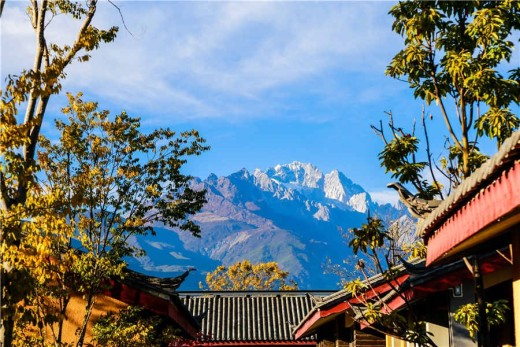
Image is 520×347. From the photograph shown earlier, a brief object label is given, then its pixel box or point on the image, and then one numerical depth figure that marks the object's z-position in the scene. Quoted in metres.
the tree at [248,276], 62.78
